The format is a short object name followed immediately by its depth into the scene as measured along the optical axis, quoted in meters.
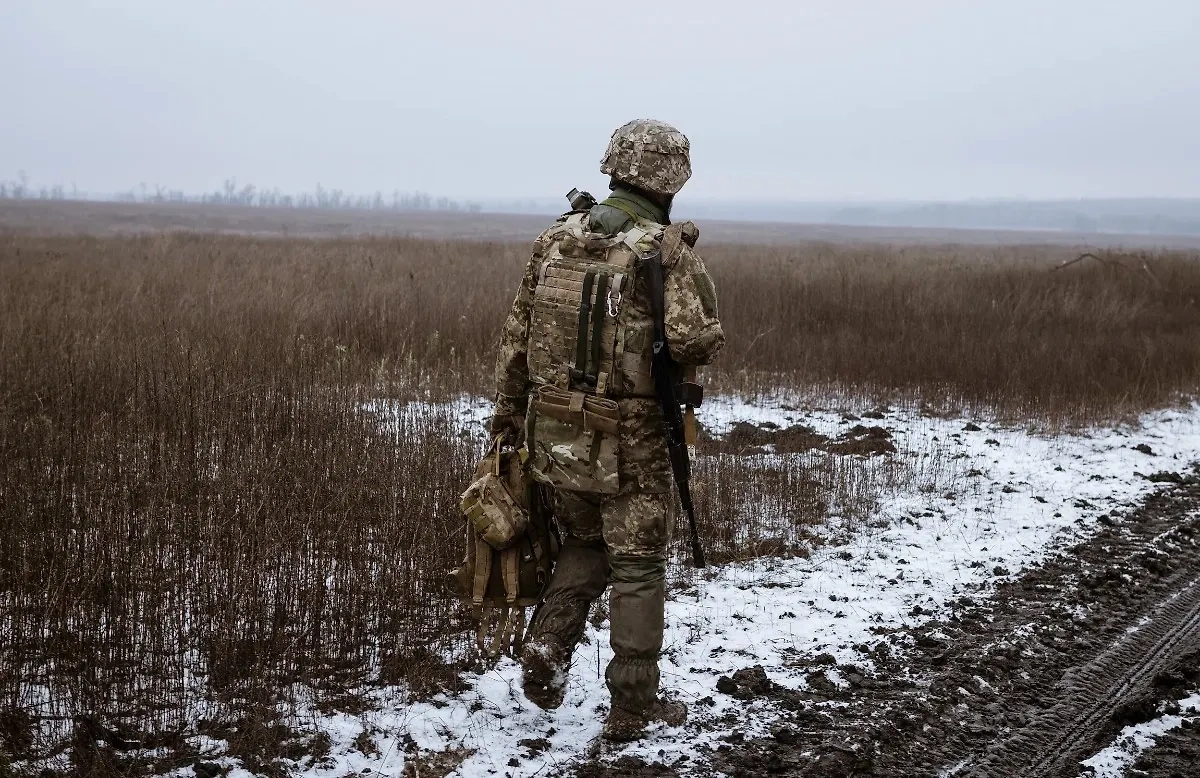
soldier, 3.39
